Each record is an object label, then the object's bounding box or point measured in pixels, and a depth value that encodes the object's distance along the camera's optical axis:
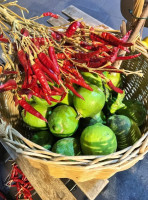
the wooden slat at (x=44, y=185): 0.80
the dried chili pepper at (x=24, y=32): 0.63
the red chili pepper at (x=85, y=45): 0.74
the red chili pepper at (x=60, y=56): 0.71
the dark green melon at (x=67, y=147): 0.70
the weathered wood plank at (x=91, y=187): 0.89
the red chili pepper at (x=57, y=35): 0.73
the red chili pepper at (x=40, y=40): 0.66
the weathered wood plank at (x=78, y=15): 1.54
